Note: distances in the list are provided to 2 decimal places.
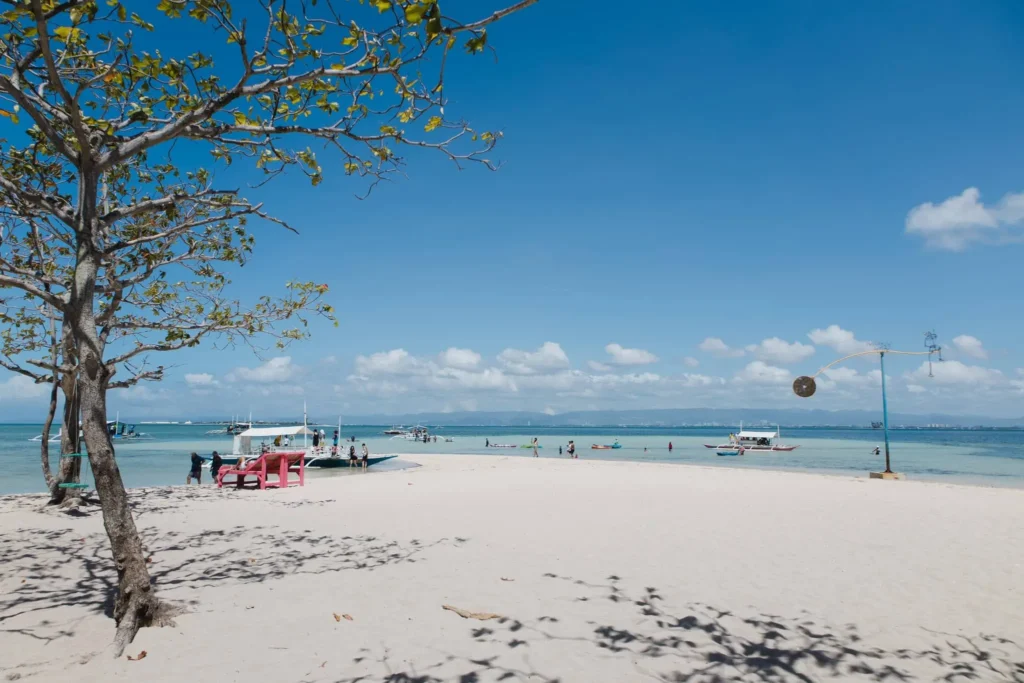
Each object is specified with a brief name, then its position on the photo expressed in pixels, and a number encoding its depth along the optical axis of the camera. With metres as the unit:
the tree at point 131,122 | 5.09
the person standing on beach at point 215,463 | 24.15
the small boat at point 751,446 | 54.38
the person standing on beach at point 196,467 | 22.59
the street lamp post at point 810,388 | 20.06
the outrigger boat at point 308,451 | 29.78
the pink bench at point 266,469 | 17.78
